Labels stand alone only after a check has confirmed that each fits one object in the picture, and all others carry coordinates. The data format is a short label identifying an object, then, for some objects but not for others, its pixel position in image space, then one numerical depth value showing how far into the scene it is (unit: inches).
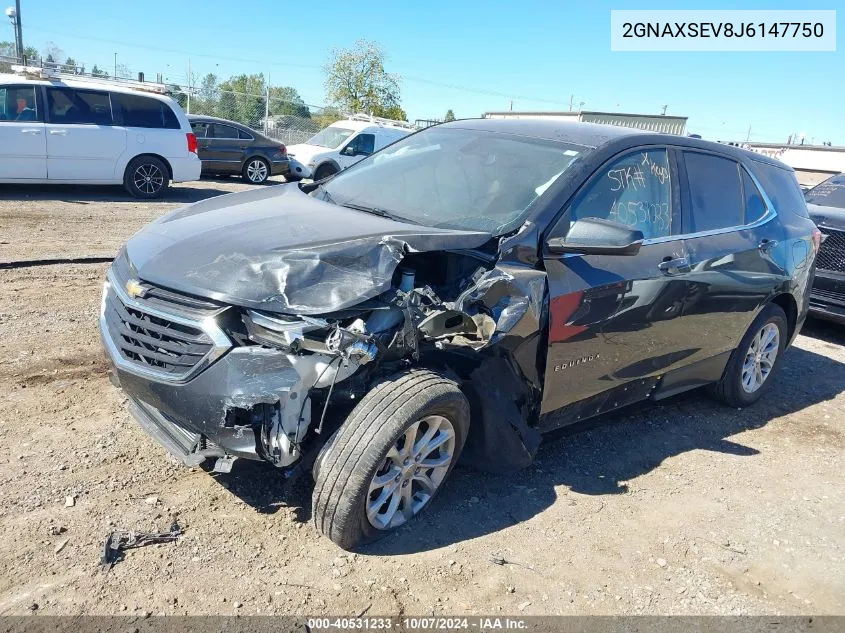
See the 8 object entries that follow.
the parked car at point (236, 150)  636.1
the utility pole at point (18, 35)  1053.8
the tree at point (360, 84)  1402.6
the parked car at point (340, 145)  668.7
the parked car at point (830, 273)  288.4
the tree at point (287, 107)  998.4
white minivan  410.6
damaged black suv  111.5
